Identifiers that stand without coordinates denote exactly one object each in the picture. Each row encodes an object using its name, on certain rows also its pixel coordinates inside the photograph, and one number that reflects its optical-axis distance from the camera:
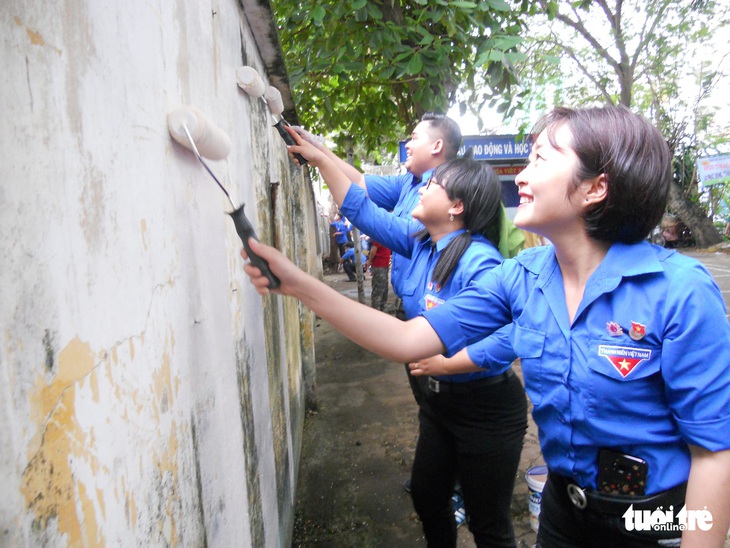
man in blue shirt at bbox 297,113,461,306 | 2.53
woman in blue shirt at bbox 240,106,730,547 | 1.06
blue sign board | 6.39
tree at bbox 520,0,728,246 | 11.76
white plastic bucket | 2.45
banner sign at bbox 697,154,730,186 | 15.51
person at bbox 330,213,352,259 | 15.62
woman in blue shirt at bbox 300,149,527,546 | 1.88
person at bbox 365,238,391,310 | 7.62
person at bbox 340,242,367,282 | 13.39
